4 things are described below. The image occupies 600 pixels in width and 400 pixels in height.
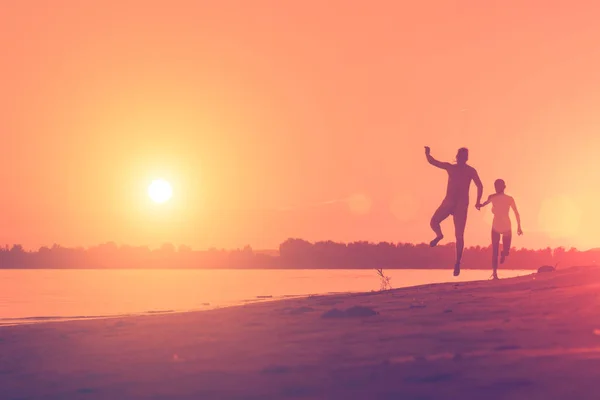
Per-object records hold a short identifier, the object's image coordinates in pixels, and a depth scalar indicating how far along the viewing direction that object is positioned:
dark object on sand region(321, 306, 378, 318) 15.70
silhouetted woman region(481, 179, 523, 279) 24.06
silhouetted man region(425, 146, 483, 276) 22.42
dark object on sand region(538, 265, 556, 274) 29.42
